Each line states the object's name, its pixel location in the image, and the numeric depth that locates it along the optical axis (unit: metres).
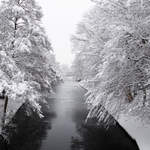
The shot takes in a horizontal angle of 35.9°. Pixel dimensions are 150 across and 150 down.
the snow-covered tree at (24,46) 10.66
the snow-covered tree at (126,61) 8.84
